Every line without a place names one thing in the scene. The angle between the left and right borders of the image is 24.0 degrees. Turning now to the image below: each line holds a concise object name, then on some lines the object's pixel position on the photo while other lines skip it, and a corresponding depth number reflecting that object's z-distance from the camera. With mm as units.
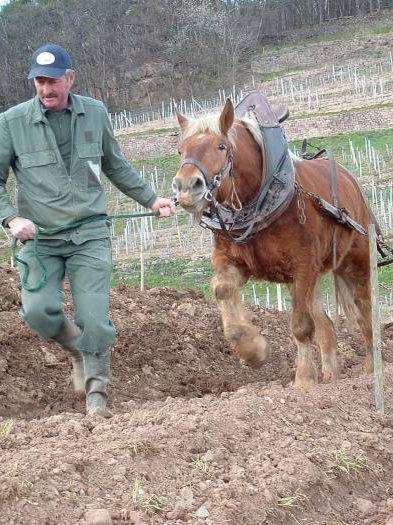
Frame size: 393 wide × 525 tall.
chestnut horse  5648
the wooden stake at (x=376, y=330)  5656
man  5555
